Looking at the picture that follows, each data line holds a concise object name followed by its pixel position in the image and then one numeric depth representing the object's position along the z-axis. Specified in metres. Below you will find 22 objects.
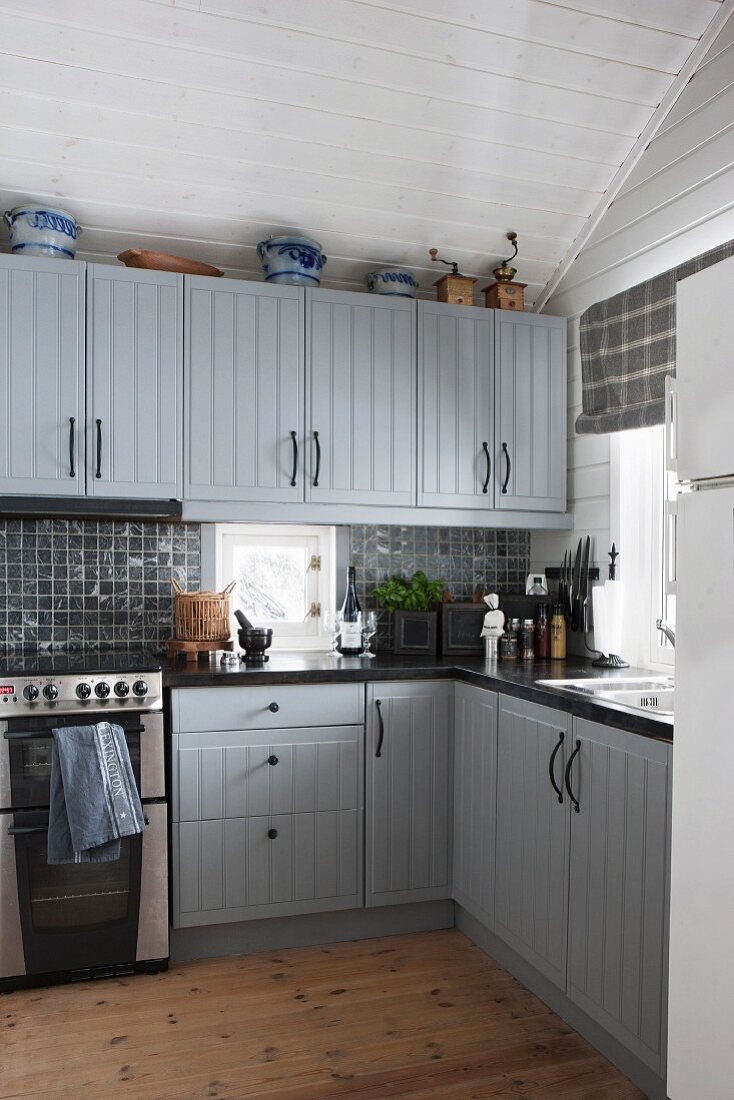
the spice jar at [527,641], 3.38
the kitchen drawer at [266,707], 2.90
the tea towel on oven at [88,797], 2.65
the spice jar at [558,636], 3.44
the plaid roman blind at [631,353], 2.92
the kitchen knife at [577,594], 3.52
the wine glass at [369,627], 3.43
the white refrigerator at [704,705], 1.50
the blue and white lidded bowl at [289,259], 3.24
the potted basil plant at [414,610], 3.45
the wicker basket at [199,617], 3.21
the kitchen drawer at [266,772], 2.90
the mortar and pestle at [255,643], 3.18
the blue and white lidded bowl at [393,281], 3.43
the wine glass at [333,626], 3.44
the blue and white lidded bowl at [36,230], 2.96
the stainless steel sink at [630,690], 2.65
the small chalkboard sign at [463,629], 3.44
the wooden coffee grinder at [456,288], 3.49
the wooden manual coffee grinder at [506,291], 3.53
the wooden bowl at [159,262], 3.11
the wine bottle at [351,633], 3.38
